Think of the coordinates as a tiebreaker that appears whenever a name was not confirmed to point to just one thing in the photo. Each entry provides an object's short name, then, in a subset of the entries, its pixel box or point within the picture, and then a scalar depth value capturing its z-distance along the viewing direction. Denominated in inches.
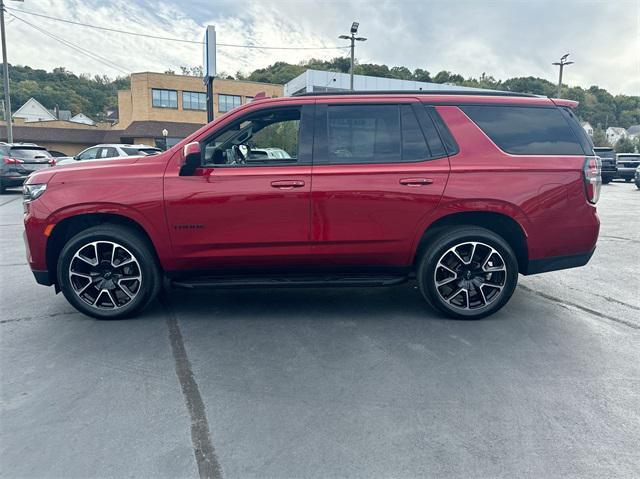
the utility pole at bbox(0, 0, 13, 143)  885.8
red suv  156.4
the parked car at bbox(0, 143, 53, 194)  600.7
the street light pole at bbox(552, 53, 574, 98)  1417.3
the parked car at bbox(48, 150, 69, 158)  1663.4
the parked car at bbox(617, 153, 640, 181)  938.7
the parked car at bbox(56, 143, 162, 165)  657.6
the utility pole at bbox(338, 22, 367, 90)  844.3
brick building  1647.4
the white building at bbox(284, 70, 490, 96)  1381.6
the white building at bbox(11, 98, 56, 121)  2672.0
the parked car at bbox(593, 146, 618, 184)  848.3
